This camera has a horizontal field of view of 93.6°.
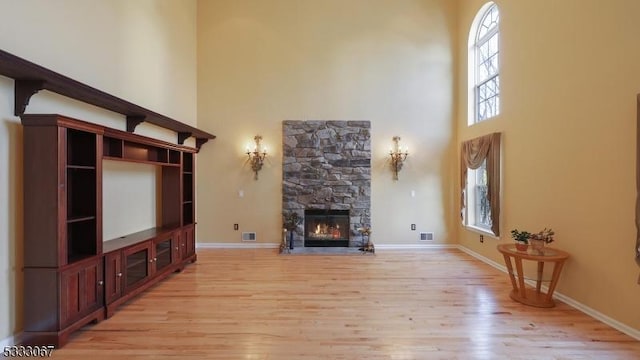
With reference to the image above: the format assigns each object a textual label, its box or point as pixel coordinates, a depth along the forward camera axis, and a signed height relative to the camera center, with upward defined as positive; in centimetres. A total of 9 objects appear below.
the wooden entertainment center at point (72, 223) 246 -34
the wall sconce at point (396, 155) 608 +55
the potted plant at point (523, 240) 340 -67
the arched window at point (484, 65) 504 +209
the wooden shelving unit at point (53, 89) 219 +87
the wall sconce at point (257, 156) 606 +56
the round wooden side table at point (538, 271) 319 -100
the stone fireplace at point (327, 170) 610 +26
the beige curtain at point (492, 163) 461 +30
